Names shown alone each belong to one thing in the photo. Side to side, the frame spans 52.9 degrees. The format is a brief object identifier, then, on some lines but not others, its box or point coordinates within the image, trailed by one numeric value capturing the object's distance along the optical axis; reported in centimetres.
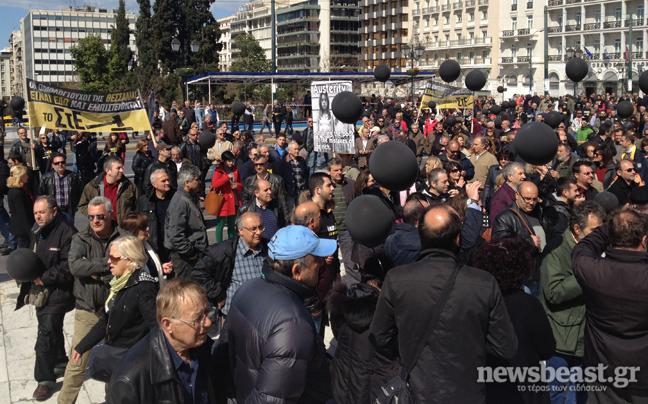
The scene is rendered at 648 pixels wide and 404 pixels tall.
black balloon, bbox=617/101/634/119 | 1155
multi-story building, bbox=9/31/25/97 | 16252
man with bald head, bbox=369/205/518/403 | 321
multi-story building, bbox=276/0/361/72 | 11531
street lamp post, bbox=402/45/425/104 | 2478
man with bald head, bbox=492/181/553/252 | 523
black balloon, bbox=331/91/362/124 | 670
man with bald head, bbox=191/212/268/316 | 504
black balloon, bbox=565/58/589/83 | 858
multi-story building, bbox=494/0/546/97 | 7819
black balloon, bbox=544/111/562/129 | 1083
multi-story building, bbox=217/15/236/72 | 15188
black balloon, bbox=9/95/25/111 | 1559
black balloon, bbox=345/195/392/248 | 453
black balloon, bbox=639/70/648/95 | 977
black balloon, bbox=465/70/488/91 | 1016
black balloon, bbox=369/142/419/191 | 482
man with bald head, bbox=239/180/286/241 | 665
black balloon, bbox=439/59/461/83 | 884
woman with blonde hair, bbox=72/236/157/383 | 415
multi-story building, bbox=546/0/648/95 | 6506
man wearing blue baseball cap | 289
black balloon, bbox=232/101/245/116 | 1686
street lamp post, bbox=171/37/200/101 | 2567
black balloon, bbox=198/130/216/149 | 1145
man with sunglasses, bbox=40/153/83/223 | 904
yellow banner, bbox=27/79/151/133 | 991
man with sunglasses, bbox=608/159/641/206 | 770
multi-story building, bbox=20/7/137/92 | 15012
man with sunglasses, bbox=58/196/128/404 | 486
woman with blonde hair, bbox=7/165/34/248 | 841
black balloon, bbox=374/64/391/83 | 1043
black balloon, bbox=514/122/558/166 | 529
